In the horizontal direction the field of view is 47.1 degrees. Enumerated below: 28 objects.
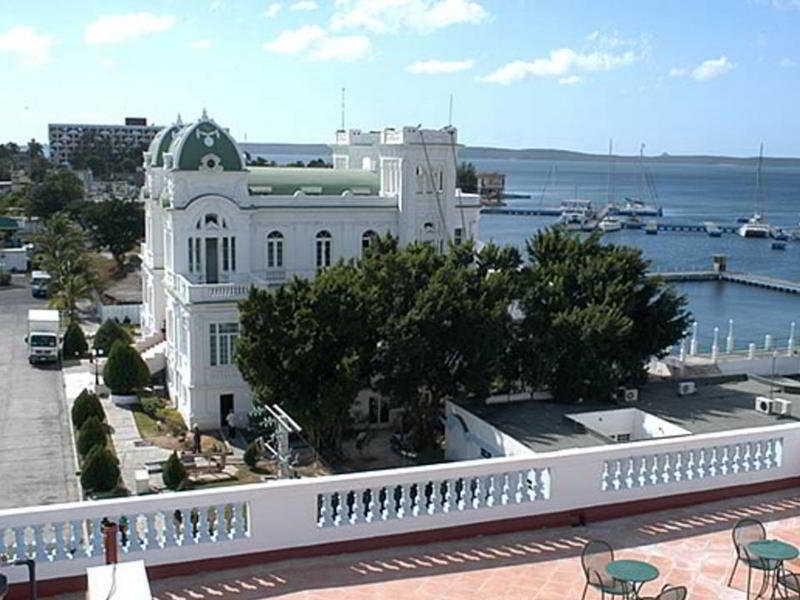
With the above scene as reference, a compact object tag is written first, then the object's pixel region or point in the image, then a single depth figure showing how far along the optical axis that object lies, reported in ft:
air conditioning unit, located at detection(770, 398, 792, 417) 109.70
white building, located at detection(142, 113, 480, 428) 127.85
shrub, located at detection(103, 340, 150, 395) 137.69
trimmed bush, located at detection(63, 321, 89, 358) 172.24
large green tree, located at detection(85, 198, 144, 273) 266.98
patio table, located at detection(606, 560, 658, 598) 32.58
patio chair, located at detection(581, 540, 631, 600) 33.42
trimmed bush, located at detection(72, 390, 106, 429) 122.93
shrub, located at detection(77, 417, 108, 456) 111.53
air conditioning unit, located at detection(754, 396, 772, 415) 110.93
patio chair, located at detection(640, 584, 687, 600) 31.83
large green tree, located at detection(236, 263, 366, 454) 106.42
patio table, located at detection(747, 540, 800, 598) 34.86
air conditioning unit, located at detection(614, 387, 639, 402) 118.11
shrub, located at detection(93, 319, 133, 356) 159.22
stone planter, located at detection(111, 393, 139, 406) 139.13
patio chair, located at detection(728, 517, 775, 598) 36.50
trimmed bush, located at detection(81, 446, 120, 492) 100.22
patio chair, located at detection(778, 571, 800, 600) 34.24
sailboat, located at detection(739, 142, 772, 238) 495.82
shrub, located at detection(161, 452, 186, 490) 102.06
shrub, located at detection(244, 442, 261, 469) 112.57
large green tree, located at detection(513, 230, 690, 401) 113.60
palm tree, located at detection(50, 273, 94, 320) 191.21
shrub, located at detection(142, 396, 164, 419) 136.98
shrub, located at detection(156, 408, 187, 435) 128.16
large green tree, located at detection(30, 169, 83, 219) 358.23
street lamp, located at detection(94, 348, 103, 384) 147.43
